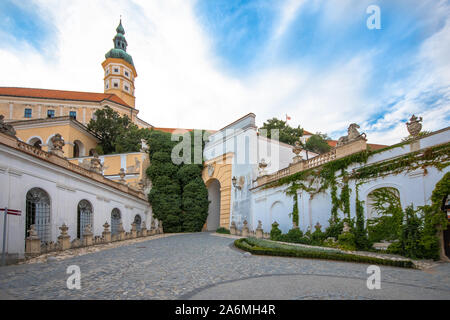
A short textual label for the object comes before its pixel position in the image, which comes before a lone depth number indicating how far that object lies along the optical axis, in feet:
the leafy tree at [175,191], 86.07
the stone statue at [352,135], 43.99
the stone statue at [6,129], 35.76
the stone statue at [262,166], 72.33
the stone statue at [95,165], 58.88
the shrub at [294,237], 50.00
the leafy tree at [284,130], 109.91
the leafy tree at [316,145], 119.65
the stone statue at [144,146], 93.71
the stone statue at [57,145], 46.62
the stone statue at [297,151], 58.65
